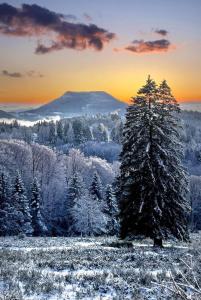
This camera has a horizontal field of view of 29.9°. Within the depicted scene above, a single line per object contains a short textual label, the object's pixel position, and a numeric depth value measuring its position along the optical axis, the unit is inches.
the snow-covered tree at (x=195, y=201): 3683.3
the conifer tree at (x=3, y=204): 2237.6
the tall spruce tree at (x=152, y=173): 941.2
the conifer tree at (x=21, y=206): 2289.6
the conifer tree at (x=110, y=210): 2486.6
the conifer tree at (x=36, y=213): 2529.5
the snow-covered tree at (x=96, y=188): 2785.4
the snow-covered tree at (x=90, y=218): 2374.5
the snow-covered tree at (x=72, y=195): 2670.3
